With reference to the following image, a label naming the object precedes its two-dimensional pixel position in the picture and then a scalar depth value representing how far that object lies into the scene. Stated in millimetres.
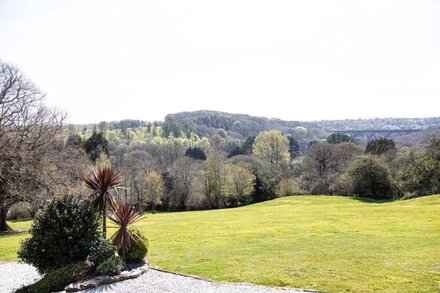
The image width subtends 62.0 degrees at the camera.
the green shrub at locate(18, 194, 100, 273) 13422
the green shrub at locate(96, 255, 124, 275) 13250
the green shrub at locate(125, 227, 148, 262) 14516
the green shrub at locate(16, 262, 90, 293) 12523
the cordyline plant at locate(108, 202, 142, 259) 14172
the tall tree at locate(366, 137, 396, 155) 69106
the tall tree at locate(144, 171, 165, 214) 57188
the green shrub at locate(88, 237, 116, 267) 13762
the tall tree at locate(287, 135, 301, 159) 115350
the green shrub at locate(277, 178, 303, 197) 59038
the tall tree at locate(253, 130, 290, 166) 77125
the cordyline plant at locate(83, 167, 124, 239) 14734
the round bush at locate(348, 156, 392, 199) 50000
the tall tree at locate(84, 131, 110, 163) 73812
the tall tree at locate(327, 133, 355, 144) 100250
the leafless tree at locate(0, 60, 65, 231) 26266
